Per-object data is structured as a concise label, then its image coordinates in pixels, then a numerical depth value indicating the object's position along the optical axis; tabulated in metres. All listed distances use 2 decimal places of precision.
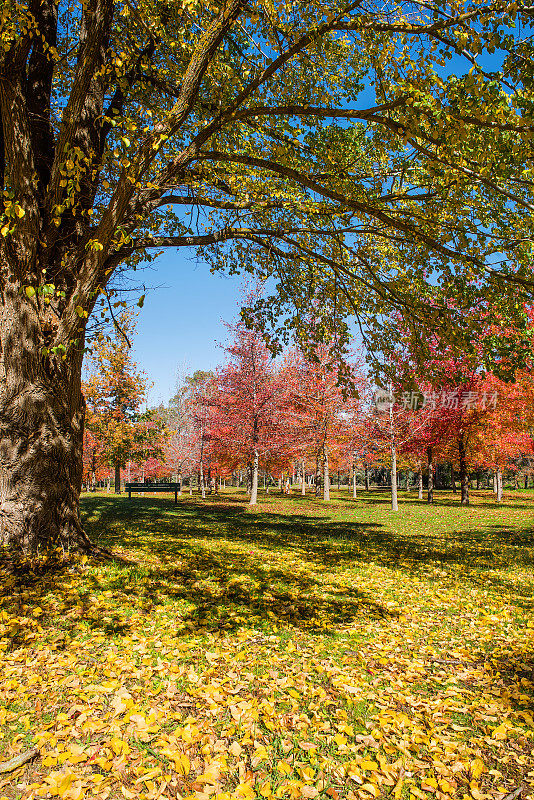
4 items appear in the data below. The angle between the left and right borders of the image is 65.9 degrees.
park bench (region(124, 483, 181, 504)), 20.66
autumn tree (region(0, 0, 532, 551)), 4.46
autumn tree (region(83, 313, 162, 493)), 17.78
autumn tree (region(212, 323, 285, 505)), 21.70
